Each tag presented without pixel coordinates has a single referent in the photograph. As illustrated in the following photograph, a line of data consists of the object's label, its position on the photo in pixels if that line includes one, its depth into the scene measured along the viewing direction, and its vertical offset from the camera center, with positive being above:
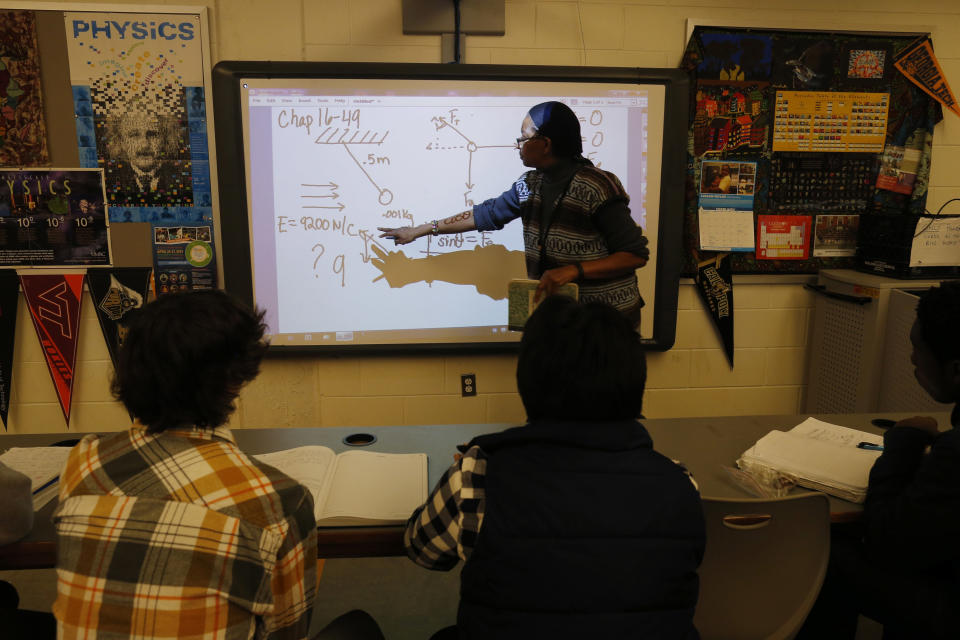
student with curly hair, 0.92 -0.42
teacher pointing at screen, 2.54 -0.03
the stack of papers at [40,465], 1.44 -0.59
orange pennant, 3.00 +0.63
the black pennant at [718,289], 3.06 -0.35
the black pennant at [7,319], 2.81 -0.46
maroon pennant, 2.83 -0.45
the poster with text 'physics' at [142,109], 2.68 +0.40
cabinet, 2.79 -0.55
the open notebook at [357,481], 1.36 -0.60
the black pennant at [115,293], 2.84 -0.35
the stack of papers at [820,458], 1.48 -0.57
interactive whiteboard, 2.75 +0.13
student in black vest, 0.96 -0.43
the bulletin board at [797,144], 2.92 +0.30
